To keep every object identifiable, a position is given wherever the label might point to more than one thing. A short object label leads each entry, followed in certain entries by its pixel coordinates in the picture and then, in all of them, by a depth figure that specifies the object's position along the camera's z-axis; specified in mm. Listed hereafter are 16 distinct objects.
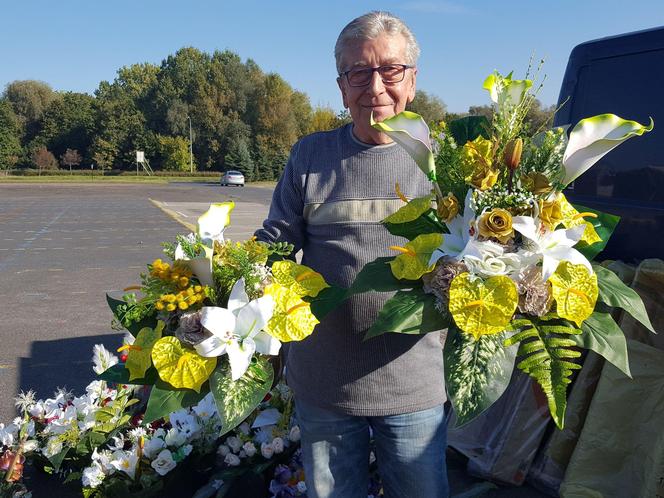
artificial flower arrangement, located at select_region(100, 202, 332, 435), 1376
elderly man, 1819
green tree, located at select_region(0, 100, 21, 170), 60625
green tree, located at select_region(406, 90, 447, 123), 44906
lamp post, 59031
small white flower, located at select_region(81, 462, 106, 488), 2783
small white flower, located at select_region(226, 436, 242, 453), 3031
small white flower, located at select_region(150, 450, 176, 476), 2816
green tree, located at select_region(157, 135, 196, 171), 59375
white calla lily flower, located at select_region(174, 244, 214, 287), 1467
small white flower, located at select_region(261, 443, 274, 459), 2973
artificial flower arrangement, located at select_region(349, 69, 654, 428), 1255
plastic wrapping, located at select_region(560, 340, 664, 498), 2891
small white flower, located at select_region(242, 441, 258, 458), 2980
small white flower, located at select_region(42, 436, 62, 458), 3045
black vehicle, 3047
